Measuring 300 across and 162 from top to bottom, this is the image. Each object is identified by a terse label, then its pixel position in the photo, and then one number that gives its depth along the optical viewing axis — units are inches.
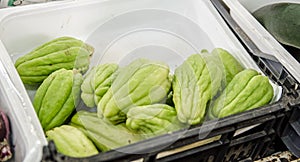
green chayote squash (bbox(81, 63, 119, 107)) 35.4
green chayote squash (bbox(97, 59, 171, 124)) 34.3
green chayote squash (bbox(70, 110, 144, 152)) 33.0
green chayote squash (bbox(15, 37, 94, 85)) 38.3
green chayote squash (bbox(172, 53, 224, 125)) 33.6
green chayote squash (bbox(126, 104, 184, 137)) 33.3
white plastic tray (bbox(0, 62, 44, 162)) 30.5
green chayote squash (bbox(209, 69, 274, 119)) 35.3
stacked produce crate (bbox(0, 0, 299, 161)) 32.5
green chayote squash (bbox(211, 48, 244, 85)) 38.6
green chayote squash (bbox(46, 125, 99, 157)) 31.9
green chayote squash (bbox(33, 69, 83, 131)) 35.3
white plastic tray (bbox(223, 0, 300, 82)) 39.0
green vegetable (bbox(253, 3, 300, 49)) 43.8
